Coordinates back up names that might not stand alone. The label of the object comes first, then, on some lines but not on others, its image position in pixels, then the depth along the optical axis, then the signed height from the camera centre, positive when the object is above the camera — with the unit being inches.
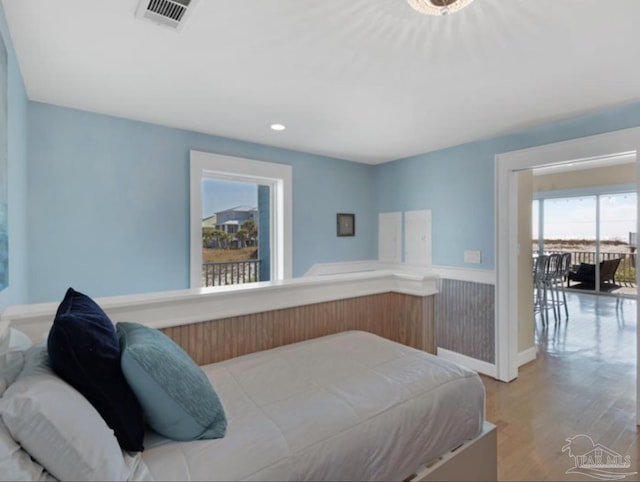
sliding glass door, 252.2 -0.4
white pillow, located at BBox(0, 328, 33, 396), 36.9 -14.5
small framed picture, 158.7 +6.2
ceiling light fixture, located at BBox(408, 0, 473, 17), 49.4 +35.8
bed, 29.5 -24.3
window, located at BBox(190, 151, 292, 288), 114.6 +17.0
